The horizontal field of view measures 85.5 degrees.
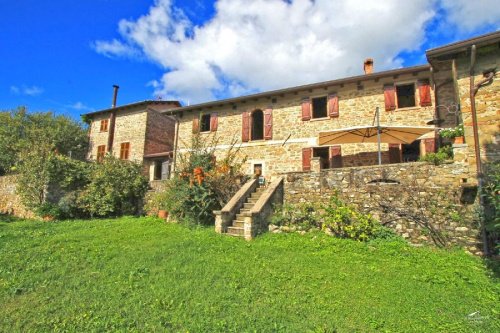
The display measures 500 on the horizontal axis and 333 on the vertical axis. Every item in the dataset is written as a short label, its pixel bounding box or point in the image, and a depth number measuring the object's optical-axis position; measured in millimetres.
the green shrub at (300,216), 7910
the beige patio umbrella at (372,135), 8789
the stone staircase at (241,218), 7759
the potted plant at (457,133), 6741
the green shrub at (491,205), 4951
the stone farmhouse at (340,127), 6629
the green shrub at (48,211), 11789
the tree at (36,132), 20703
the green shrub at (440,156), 6832
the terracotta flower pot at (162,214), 11328
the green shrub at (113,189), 12250
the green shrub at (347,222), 7035
